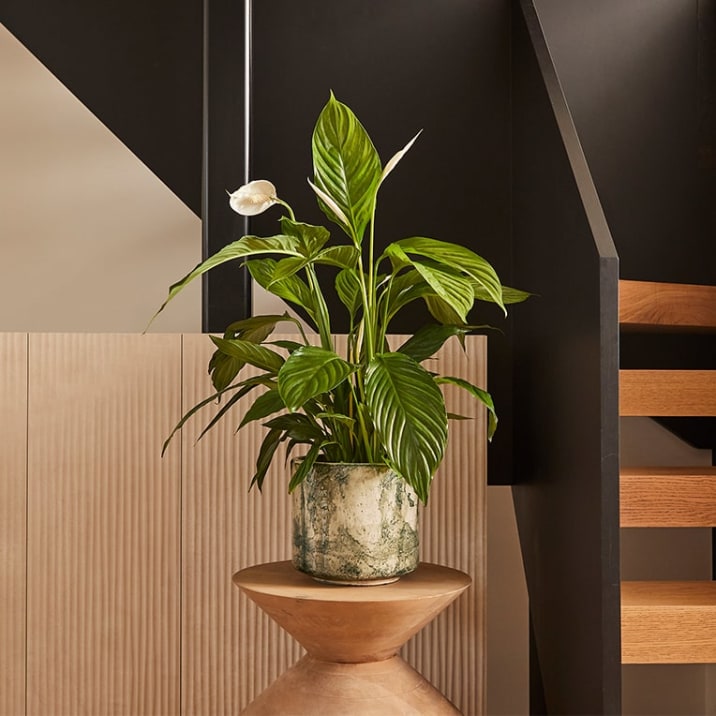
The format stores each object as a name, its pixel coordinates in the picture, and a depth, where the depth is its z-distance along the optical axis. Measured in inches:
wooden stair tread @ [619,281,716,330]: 87.7
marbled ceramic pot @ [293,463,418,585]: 65.6
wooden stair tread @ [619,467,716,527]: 76.2
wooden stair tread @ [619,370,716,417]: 83.7
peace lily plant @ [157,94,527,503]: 58.8
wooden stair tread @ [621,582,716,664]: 68.5
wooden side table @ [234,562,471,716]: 63.6
